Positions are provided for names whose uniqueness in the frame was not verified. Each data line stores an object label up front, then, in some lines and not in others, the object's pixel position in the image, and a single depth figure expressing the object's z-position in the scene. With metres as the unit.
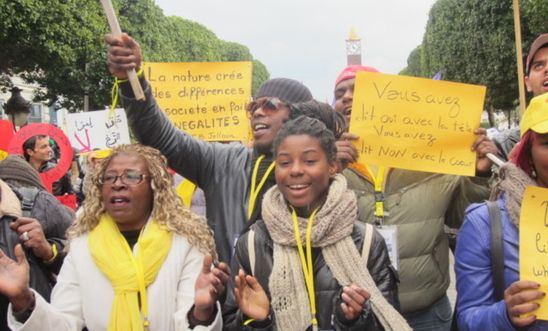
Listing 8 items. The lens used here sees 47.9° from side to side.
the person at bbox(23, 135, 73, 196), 6.26
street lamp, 10.30
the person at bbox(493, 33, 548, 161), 2.98
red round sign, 6.16
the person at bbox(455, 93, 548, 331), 2.11
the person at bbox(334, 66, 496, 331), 2.93
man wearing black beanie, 3.01
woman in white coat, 2.35
